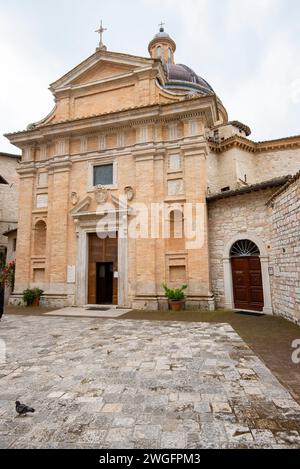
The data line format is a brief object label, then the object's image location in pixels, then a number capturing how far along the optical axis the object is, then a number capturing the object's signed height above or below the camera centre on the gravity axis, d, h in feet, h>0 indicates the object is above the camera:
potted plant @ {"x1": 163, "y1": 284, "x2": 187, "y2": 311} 35.76 -2.99
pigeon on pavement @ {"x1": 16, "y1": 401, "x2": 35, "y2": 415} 10.00 -4.93
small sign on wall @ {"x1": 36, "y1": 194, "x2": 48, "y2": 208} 46.49 +13.69
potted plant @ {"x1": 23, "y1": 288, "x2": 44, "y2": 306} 42.11 -2.95
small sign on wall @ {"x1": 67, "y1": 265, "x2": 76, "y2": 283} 41.66 +0.57
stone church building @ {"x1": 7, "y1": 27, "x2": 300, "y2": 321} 35.94 +11.16
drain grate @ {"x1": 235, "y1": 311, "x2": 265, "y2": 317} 32.14 -4.77
